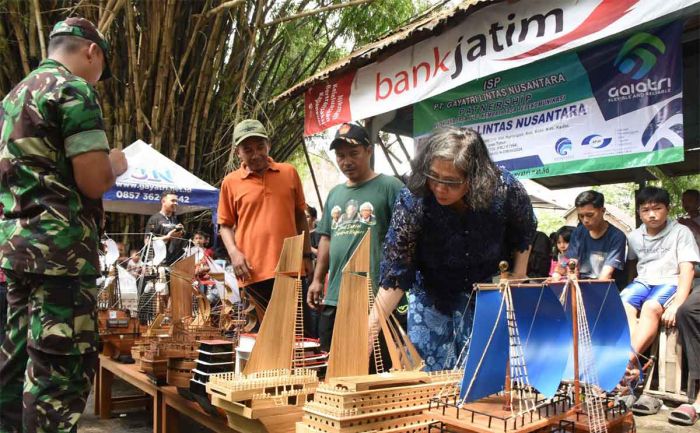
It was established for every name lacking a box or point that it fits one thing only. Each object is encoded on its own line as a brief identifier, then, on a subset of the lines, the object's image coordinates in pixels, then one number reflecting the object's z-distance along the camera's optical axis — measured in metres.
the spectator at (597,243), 4.41
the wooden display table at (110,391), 3.41
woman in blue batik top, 1.86
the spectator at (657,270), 3.90
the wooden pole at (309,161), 7.87
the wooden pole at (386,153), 6.57
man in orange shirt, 3.32
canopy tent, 6.82
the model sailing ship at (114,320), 3.86
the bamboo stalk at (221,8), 6.38
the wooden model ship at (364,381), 1.50
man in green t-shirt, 3.13
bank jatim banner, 3.65
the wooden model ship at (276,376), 1.90
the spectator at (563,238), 6.12
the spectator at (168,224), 5.83
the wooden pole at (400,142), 7.37
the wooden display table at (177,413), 2.24
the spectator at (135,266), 4.93
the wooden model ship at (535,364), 1.44
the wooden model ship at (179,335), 2.80
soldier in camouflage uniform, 1.94
